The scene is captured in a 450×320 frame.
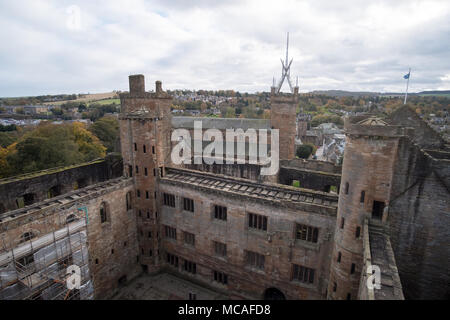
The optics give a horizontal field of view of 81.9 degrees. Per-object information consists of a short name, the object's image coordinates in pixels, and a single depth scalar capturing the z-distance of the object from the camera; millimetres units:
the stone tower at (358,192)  13156
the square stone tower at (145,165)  22234
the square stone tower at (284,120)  38125
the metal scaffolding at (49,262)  14562
